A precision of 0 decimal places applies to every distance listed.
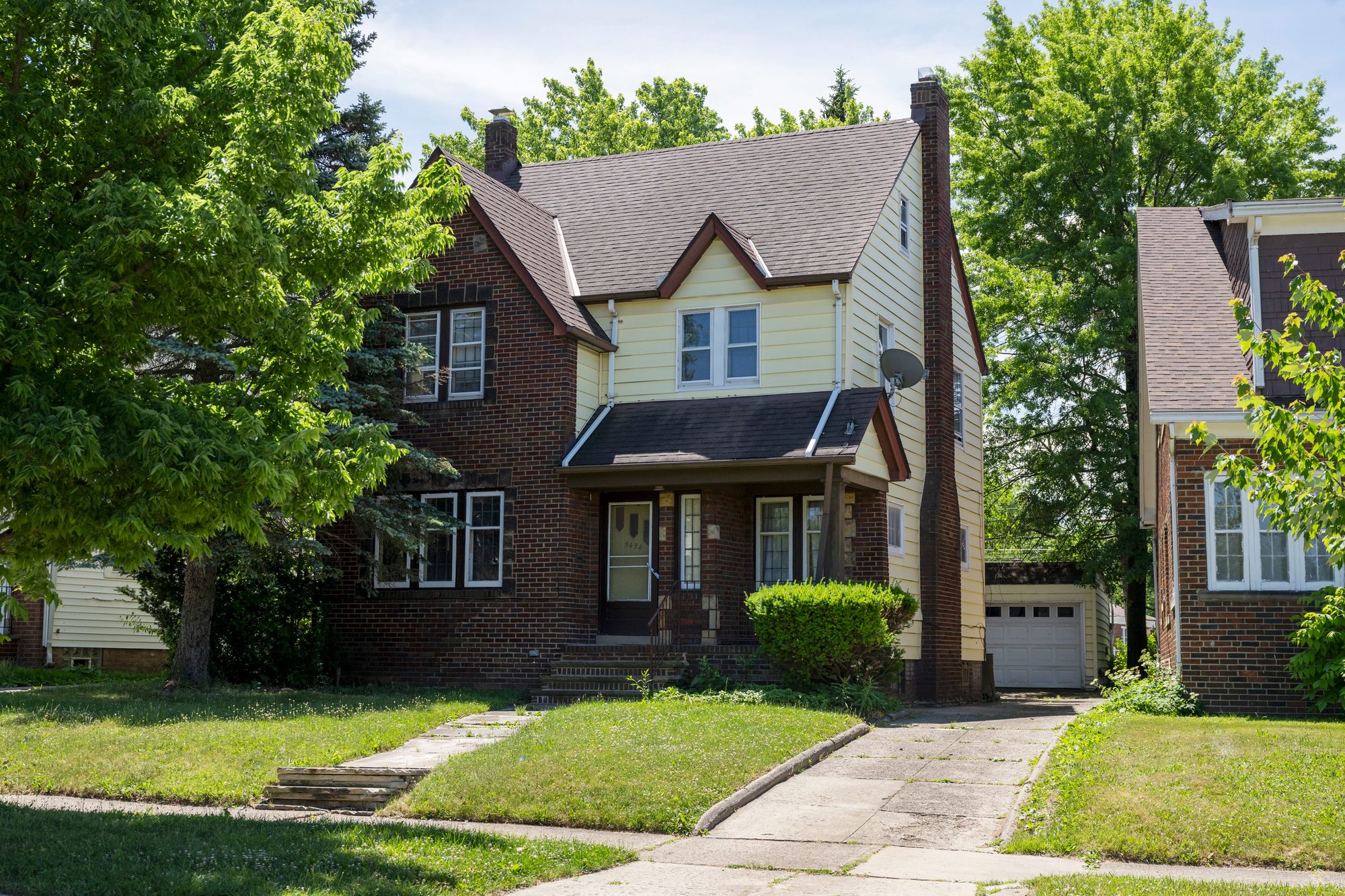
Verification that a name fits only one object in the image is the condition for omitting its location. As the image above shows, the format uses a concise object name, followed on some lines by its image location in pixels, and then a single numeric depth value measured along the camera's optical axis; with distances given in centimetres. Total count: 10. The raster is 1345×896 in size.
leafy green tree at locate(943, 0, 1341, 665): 2836
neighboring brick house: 1639
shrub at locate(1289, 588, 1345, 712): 1538
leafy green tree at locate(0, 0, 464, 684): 905
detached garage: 2997
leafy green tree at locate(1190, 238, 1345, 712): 948
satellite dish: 2066
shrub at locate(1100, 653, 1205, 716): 1652
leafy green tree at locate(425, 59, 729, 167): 4178
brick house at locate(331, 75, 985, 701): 1953
